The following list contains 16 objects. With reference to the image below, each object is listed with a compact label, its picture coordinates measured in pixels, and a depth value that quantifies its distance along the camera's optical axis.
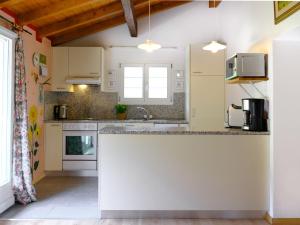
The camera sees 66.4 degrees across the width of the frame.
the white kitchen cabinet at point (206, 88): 3.94
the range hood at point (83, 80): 3.98
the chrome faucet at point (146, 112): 4.31
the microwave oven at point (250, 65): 2.39
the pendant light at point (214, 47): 2.69
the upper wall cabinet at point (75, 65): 4.01
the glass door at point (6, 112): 2.65
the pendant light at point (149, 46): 2.69
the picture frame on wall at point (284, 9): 1.99
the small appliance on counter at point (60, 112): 4.11
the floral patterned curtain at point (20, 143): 2.69
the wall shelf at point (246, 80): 2.40
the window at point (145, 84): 4.32
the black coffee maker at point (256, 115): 2.42
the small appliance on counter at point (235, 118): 2.87
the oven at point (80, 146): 3.84
